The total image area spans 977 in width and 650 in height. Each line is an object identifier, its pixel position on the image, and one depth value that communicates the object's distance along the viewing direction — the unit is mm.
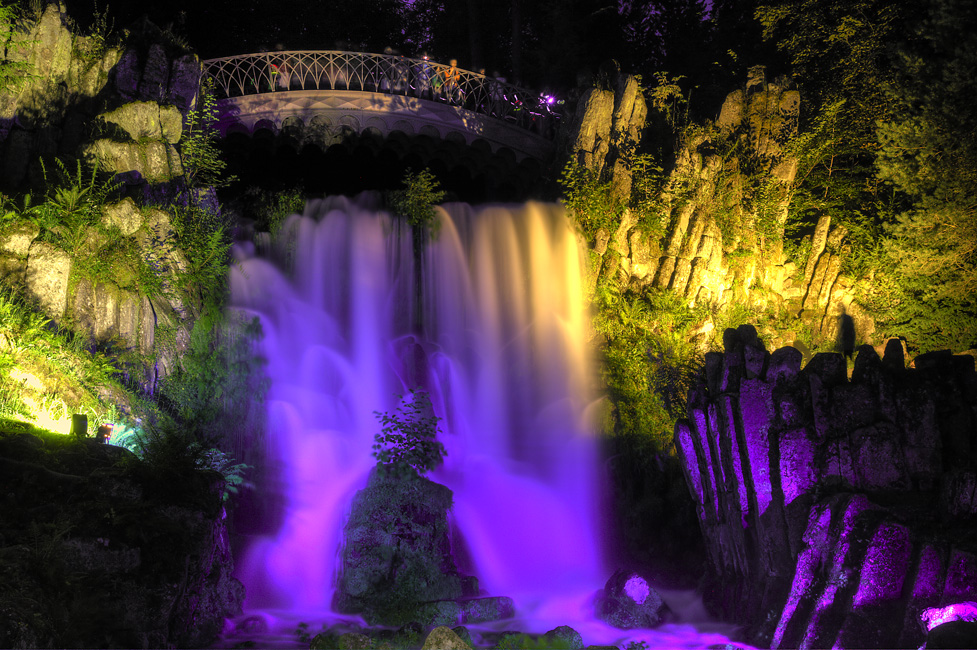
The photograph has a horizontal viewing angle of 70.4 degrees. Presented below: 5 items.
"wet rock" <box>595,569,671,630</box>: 8609
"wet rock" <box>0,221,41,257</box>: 9312
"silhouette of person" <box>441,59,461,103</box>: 19050
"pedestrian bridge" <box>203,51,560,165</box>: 17750
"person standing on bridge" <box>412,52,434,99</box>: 19000
